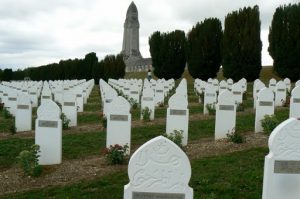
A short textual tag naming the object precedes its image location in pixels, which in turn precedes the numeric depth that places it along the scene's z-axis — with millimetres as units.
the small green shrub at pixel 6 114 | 16859
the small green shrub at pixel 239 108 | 16984
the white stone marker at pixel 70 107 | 14617
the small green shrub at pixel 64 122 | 13898
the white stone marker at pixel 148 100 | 15648
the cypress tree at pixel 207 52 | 32719
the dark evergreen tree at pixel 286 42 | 26531
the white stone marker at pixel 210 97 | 16578
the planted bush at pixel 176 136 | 10125
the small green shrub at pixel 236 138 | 10562
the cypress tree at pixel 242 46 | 27766
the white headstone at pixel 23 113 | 13711
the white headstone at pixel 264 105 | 12008
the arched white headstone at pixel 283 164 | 5250
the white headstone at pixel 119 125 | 9781
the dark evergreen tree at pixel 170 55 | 37906
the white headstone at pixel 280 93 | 18025
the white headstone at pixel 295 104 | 12641
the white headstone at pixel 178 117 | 10845
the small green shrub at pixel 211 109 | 16172
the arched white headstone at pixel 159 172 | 4352
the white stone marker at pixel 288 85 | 21016
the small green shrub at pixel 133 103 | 19172
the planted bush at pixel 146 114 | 14947
